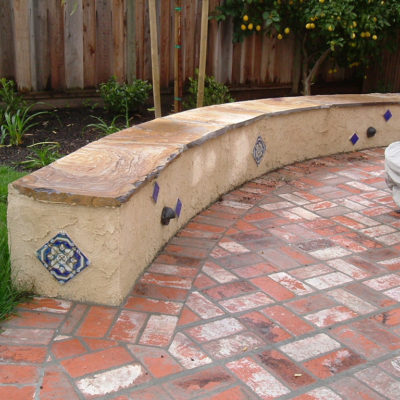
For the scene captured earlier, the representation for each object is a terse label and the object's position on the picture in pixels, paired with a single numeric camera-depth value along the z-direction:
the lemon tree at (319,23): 6.50
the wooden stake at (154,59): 4.75
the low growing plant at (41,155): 4.55
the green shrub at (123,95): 5.75
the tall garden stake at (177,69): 5.31
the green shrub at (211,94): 6.36
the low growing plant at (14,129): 4.96
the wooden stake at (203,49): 4.98
